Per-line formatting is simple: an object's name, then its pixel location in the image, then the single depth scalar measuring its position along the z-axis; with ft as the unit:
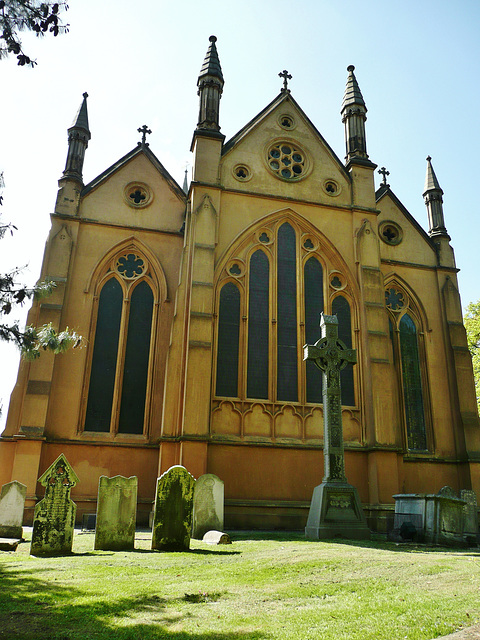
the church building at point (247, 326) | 52.70
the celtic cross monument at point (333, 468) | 37.55
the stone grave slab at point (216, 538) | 33.35
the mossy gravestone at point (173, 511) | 29.78
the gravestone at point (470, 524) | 38.41
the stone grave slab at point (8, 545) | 29.30
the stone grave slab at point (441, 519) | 37.42
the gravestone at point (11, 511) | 33.88
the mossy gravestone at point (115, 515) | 29.81
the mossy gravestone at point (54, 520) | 27.55
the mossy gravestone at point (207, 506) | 38.37
